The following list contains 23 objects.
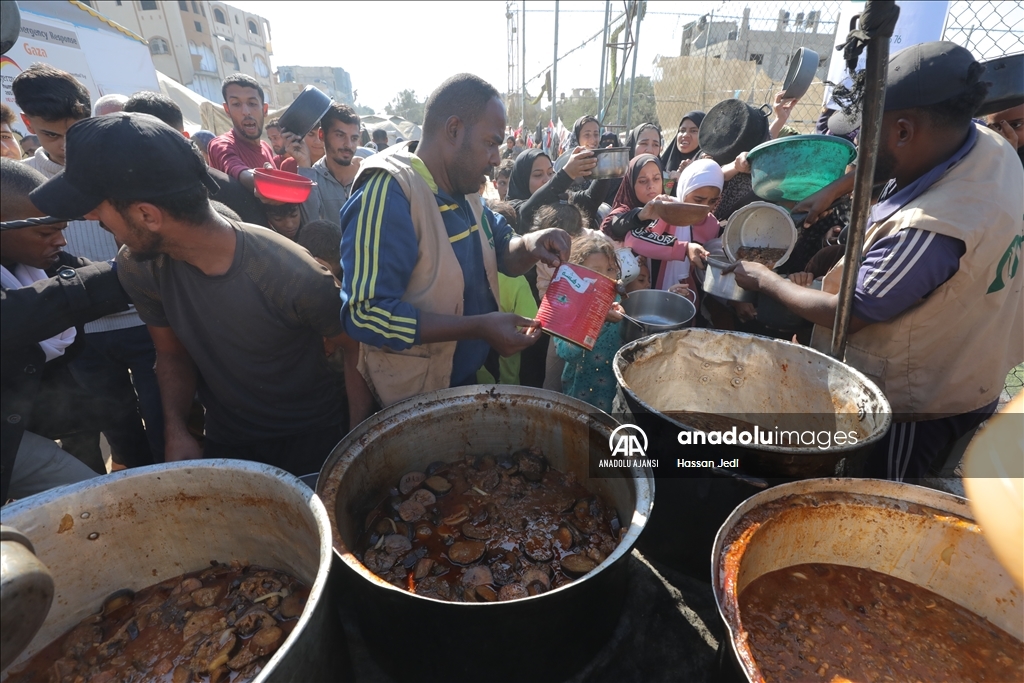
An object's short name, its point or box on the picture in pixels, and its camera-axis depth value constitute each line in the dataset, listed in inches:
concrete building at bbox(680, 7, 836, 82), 388.5
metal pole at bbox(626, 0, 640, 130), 272.8
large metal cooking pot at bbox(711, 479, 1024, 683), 52.5
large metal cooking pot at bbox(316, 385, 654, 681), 47.1
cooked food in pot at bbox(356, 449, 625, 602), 61.7
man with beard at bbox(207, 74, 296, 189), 179.5
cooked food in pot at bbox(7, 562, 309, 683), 50.5
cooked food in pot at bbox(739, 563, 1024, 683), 49.8
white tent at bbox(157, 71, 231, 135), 603.5
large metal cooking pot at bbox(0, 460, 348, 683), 51.3
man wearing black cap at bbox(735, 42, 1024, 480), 66.9
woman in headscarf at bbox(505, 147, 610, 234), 153.9
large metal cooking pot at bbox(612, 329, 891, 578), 58.6
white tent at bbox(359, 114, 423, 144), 850.9
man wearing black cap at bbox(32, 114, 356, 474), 61.3
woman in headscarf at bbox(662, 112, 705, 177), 217.5
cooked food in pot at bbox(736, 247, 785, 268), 112.6
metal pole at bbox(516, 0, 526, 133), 492.0
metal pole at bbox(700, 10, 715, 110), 406.9
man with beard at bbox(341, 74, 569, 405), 67.7
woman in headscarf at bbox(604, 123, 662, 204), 230.8
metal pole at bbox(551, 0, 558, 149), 408.4
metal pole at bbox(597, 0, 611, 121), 305.1
